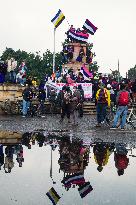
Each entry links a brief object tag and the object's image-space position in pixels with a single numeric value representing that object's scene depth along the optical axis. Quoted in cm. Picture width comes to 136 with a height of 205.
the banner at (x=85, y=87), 2823
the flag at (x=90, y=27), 3363
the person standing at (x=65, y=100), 2089
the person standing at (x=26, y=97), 2416
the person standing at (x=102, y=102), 1905
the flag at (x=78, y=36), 3425
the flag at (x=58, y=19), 3362
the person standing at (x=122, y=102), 1808
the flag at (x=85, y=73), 3172
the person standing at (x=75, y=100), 2098
